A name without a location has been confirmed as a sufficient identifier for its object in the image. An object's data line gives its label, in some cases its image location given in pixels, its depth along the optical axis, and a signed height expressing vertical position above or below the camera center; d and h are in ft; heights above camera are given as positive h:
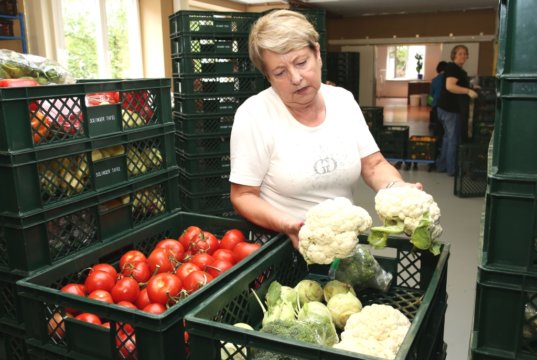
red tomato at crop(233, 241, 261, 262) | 4.95 -1.65
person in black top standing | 20.33 -0.80
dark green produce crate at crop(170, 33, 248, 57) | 10.71 +0.95
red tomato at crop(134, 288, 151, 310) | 4.47 -1.93
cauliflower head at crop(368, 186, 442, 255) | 4.03 -1.13
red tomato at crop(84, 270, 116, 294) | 4.51 -1.77
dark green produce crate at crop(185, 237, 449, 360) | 2.90 -1.60
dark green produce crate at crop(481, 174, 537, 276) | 3.27 -0.98
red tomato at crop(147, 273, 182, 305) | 4.28 -1.76
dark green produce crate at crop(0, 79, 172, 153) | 4.37 -0.22
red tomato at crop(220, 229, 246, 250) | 5.26 -1.64
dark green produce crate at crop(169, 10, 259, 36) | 10.64 +1.45
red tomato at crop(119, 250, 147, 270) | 4.90 -1.69
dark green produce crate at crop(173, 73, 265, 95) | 10.92 +0.07
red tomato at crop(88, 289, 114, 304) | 4.31 -1.80
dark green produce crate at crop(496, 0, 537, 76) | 3.13 +0.26
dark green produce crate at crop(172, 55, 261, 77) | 10.81 +0.50
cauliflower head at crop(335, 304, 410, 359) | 3.25 -1.74
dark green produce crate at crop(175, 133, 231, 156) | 11.04 -1.30
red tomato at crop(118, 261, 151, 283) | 4.74 -1.76
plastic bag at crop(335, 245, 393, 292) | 4.31 -1.65
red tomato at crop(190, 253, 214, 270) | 4.78 -1.69
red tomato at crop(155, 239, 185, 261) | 5.16 -1.68
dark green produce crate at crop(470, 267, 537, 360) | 3.37 -1.66
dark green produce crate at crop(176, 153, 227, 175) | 11.05 -1.75
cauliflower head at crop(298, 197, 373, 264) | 4.03 -1.22
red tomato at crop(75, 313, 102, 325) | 3.95 -1.84
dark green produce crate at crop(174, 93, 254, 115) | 10.98 -0.36
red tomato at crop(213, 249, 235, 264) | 4.92 -1.70
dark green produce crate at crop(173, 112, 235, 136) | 11.06 -0.84
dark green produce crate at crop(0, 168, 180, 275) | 4.52 -1.37
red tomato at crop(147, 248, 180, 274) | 4.88 -1.73
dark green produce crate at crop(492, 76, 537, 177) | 3.19 -0.32
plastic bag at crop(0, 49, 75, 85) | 5.70 +0.27
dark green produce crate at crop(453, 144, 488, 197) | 17.66 -3.26
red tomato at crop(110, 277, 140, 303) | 4.43 -1.82
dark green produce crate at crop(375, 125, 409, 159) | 22.77 -2.76
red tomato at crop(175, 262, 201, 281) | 4.53 -1.69
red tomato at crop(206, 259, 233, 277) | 4.66 -1.72
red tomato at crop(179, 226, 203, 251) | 5.38 -1.63
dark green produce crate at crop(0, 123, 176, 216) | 4.43 -0.80
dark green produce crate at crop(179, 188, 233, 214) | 11.20 -2.65
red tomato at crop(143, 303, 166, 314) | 4.16 -1.86
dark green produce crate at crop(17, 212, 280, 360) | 3.33 -1.69
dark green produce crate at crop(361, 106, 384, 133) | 24.32 -1.63
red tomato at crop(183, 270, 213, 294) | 4.30 -1.70
